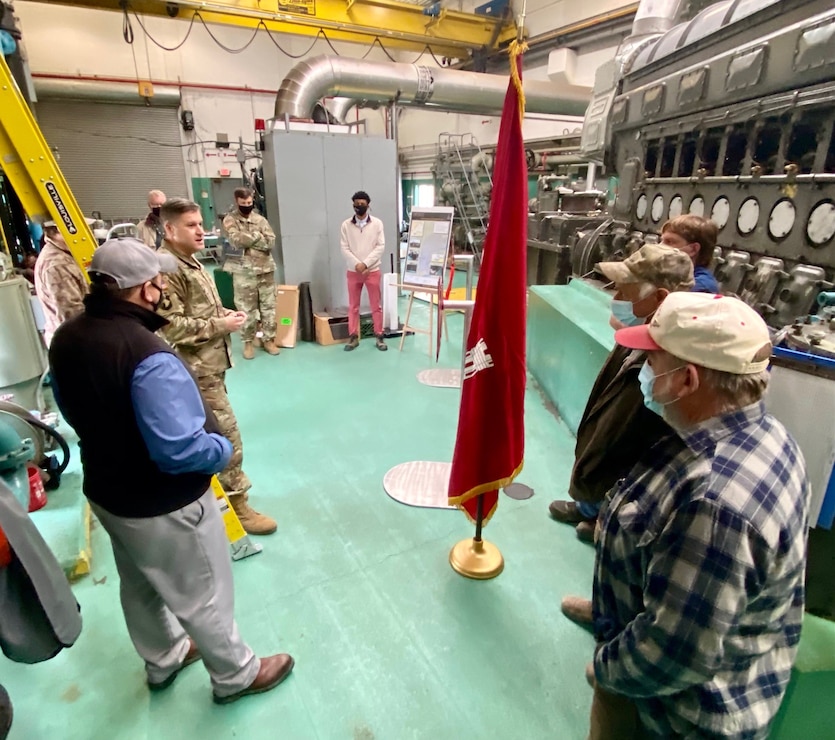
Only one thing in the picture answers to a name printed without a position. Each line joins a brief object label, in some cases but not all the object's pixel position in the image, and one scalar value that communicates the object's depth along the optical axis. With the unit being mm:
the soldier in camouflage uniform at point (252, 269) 5156
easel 5012
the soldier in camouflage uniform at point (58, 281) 2881
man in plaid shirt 849
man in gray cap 1269
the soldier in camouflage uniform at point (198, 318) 2250
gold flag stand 2352
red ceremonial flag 1909
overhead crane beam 6454
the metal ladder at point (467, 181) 10539
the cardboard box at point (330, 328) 5848
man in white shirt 5461
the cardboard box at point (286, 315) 5738
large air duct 7105
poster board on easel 5090
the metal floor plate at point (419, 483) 2943
